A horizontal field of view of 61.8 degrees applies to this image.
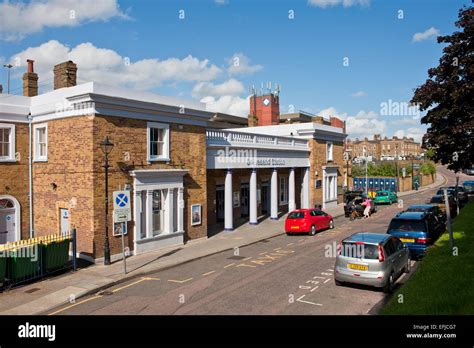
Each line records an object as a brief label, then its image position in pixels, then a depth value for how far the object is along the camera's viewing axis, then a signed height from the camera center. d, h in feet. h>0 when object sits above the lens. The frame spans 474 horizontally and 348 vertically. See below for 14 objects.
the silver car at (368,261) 37.58 -8.26
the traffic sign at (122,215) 48.44 -4.42
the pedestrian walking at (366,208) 97.96 -7.67
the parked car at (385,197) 133.59 -6.98
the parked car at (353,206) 97.82 -7.30
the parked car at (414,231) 50.62 -7.13
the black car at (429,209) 69.97 -5.85
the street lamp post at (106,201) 50.75 -2.89
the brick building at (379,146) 434.30 +34.11
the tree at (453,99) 67.00 +13.76
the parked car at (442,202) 95.45 -6.86
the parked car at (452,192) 120.30 -4.95
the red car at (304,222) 74.18 -8.37
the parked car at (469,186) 158.03 -4.03
